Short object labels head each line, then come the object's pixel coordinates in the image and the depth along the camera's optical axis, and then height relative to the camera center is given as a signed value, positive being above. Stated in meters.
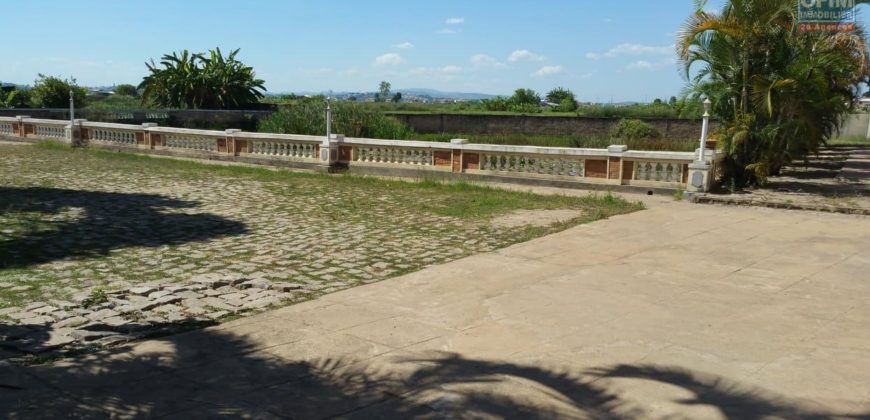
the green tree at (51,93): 36.84 +1.15
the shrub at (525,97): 70.19 +3.68
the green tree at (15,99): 35.41 +0.74
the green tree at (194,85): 42.91 +2.18
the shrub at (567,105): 61.53 +2.64
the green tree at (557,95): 82.19 +4.65
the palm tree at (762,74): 14.25 +1.45
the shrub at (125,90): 87.75 +3.56
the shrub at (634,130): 36.09 +0.40
